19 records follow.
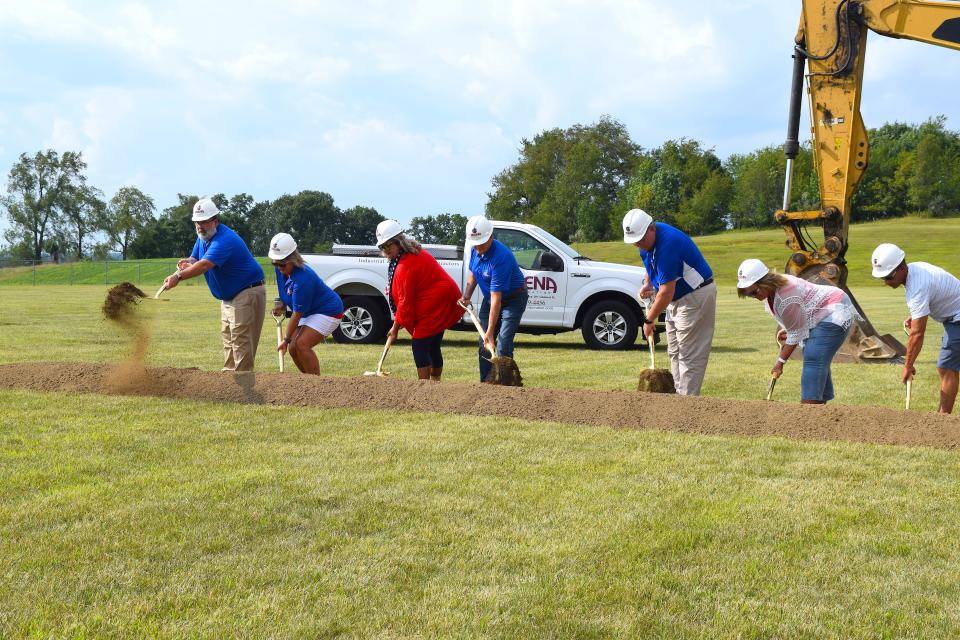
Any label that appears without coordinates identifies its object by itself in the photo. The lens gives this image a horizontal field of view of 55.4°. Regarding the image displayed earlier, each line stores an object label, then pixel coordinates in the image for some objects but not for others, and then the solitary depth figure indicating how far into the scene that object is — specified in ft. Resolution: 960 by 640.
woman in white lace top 23.85
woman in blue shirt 29.73
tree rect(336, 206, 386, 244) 343.22
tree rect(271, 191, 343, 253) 325.83
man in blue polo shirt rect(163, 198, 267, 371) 28.53
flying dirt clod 28.68
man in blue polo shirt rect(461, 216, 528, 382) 29.55
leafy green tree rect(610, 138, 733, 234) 273.95
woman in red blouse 28.14
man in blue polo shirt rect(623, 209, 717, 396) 25.89
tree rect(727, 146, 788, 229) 280.10
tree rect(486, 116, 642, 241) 285.64
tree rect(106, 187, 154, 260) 274.16
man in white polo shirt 23.81
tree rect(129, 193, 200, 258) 284.20
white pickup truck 48.08
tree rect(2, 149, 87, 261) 255.09
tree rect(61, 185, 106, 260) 261.24
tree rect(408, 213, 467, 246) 329.52
